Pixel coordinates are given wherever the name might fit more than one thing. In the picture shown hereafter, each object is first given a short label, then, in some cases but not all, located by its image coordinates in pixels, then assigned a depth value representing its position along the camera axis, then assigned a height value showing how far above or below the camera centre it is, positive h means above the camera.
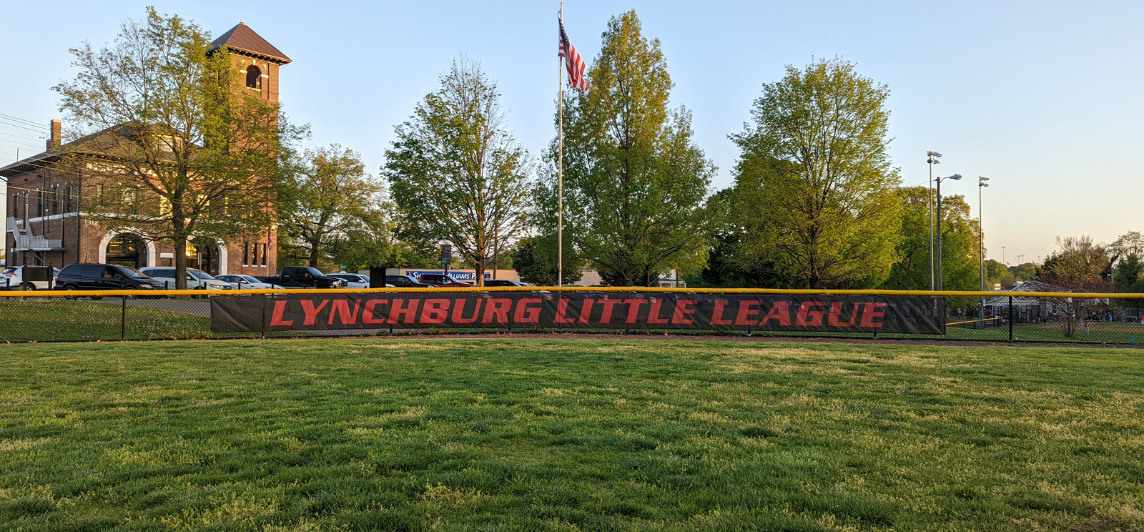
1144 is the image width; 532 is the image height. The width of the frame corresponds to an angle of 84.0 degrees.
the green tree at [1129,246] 73.44 +4.70
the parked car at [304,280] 40.38 -0.45
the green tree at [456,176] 25.86 +4.09
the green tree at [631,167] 26.34 +4.64
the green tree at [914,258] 49.56 +1.92
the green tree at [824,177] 27.39 +4.53
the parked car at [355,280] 40.56 -0.46
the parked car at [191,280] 35.22 -0.51
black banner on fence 16.77 -0.94
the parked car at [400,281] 45.96 -0.52
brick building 50.28 +3.30
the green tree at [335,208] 50.88 +5.27
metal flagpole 21.00 +6.63
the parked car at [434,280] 49.14 -0.39
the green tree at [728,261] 27.36 +0.92
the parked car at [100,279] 30.14 -0.43
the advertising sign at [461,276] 50.60 -0.06
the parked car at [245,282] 36.06 -0.59
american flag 21.14 +7.05
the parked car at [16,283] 31.62 -0.76
